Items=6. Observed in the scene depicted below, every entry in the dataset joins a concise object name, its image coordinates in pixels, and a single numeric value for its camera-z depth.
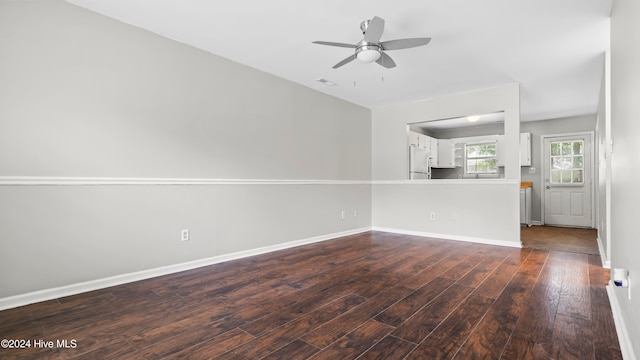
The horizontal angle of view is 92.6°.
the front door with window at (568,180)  6.30
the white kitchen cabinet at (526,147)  6.75
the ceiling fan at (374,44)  2.54
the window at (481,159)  7.17
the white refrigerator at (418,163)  5.63
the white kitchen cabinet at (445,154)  7.51
